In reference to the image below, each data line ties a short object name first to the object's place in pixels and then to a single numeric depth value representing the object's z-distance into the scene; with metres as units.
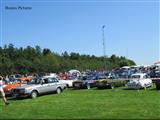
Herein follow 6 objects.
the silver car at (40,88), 25.53
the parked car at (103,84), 31.48
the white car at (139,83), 29.92
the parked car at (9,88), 28.26
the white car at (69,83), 35.62
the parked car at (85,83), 33.69
